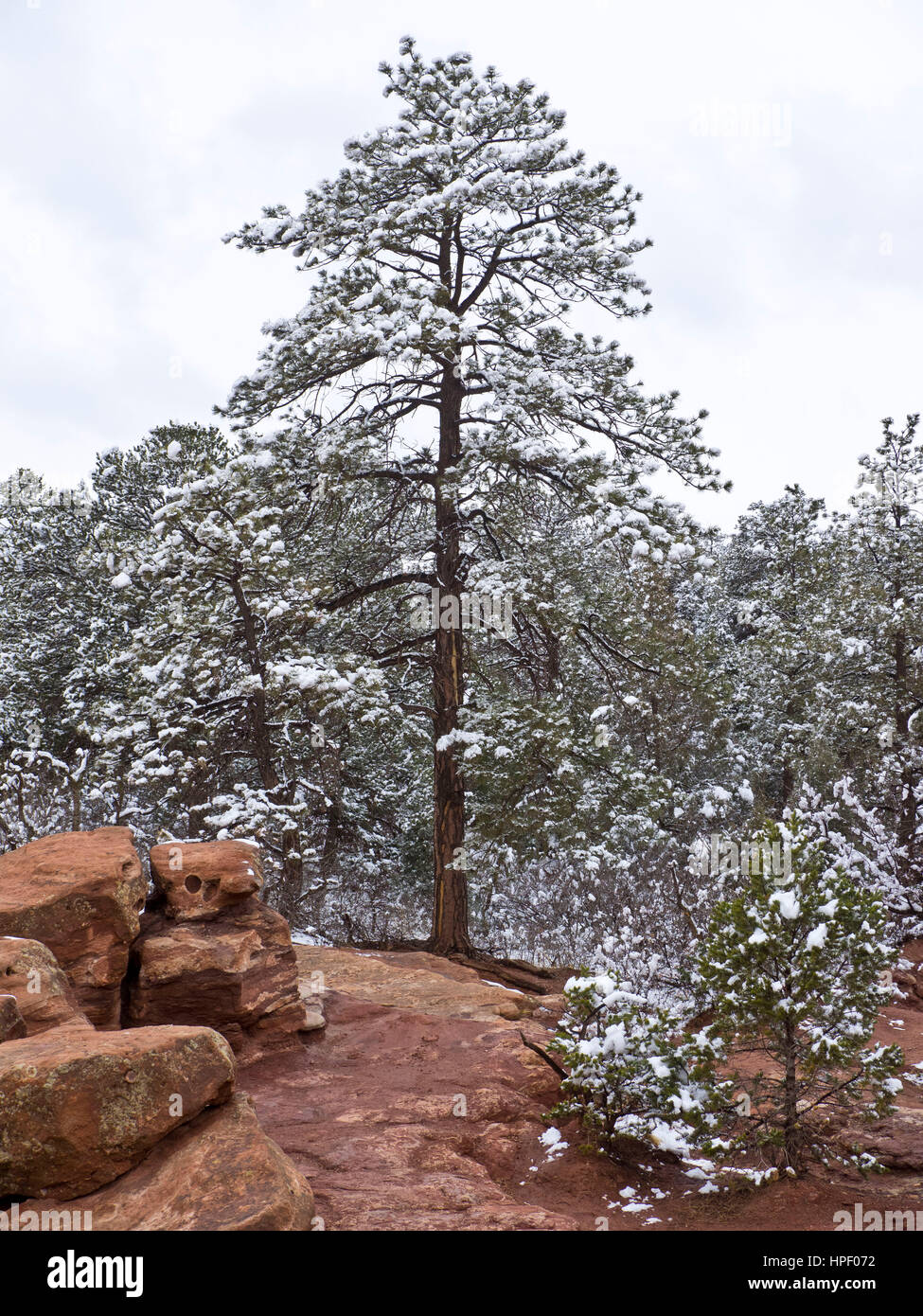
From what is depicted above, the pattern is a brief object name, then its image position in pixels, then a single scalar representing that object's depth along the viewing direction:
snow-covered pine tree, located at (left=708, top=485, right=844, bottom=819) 15.37
